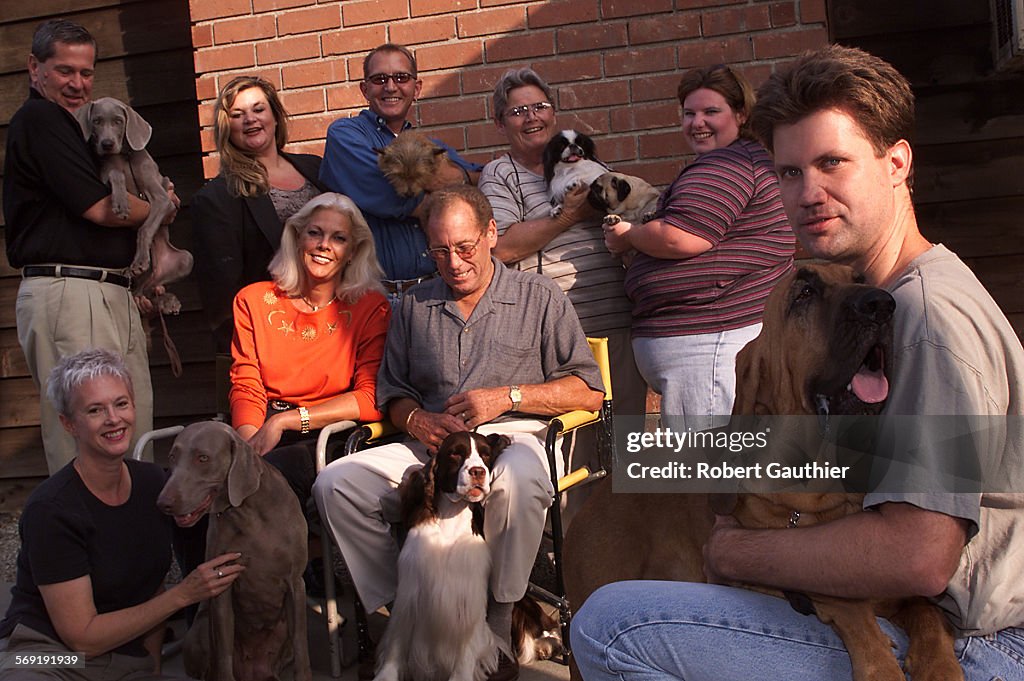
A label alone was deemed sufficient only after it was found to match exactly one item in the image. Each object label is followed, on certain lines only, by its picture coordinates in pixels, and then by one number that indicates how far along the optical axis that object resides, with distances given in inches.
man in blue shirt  168.6
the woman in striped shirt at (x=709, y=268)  140.9
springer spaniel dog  123.3
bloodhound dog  64.7
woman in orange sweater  147.9
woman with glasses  159.3
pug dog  155.5
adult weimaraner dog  121.6
